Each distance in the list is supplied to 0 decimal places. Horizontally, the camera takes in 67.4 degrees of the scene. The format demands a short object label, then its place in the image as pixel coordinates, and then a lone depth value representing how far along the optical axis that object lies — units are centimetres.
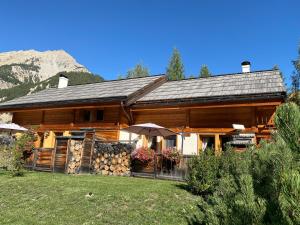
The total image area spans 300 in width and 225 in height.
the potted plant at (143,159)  1026
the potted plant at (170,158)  1007
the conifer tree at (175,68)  3829
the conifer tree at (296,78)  2381
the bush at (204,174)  682
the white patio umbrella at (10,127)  1408
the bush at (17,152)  928
